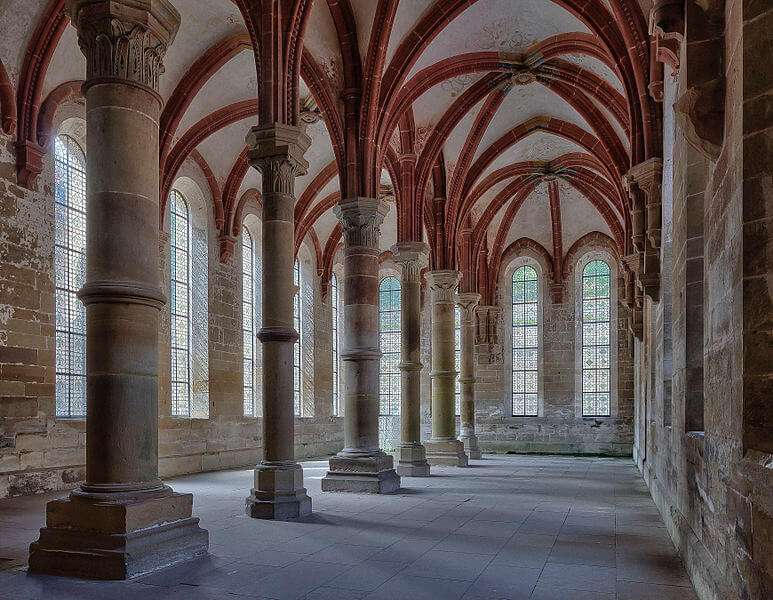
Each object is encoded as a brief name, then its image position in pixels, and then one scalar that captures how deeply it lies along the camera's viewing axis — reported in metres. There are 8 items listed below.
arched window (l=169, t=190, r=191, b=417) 16.58
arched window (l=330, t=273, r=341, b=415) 24.97
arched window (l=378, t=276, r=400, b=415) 26.91
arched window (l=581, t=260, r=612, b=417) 24.75
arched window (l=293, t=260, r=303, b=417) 22.92
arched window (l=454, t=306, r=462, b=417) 26.84
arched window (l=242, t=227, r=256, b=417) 19.31
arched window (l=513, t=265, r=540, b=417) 25.75
